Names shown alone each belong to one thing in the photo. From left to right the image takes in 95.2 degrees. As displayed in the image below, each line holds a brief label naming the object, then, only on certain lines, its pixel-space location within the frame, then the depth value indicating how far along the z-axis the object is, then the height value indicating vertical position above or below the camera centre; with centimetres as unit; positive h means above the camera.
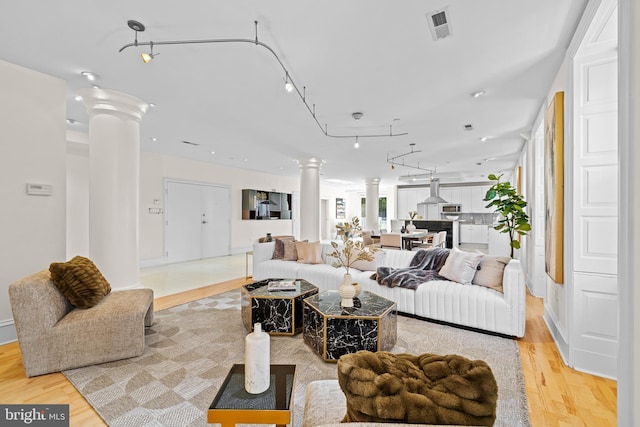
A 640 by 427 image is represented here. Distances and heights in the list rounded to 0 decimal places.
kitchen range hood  1074 +65
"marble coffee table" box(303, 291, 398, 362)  232 -95
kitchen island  973 -48
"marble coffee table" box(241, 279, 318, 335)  287 -98
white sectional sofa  282 -92
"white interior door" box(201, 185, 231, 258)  780 -26
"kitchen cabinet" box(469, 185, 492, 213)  1117 +53
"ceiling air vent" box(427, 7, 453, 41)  203 +138
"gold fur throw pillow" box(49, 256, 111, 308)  229 -57
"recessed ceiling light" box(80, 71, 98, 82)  294 +139
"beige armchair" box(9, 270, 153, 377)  208 -89
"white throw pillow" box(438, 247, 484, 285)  329 -63
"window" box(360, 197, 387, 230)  1345 +1
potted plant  402 +7
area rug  178 -121
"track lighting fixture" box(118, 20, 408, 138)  218 +136
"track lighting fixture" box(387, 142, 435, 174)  641 +133
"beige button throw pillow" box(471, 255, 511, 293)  313 -65
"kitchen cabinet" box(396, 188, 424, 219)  1258 +46
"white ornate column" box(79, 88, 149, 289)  341 +34
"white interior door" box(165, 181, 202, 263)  699 -26
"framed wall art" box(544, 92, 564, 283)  258 +23
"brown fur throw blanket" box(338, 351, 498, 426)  67 -43
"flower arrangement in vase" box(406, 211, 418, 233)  804 -46
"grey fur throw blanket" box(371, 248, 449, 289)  341 -73
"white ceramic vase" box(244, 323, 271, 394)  119 -61
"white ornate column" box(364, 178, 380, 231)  1034 +37
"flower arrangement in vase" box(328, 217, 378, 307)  256 -59
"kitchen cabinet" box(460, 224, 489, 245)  1097 -80
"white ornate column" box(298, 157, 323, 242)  695 +33
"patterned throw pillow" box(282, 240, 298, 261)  485 -67
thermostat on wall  292 +22
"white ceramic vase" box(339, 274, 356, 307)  255 -71
